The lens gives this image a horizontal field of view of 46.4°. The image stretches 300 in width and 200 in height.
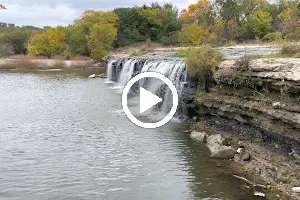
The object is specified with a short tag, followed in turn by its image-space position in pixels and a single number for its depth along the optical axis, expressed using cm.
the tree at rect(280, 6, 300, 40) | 3747
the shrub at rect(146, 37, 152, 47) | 7228
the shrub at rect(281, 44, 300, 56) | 1980
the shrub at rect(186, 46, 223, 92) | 1991
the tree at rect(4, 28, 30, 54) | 8675
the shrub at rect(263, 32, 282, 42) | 2229
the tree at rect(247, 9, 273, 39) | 5454
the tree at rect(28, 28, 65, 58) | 7400
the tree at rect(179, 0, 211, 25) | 8344
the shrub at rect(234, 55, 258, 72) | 1677
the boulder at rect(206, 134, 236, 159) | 1462
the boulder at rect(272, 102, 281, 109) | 1362
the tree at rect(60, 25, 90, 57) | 7412
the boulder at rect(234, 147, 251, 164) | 1405
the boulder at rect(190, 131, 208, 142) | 1716
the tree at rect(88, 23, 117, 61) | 6738
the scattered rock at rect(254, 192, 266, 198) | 1117
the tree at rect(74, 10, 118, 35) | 7719
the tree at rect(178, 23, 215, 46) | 5972
